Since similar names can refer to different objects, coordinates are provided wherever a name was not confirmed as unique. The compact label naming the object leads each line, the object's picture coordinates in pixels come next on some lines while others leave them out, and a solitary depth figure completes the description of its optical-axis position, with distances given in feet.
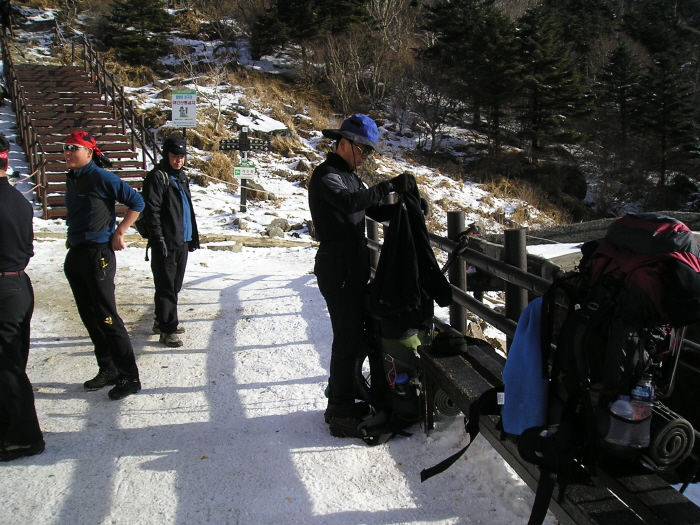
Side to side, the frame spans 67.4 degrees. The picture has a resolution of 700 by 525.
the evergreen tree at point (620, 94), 111.65
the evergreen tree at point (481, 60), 100.42
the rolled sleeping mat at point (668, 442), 6.21
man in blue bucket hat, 9.78
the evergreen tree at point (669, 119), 104.47
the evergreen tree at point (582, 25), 139.33
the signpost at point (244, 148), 42.39
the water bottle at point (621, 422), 5.92
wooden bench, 5.84
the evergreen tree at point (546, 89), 100.37
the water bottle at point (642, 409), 5.90
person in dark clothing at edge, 9.77
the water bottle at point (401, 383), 10.44
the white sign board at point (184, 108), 41.22
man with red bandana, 11.93
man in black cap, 15.12
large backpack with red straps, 5.84
